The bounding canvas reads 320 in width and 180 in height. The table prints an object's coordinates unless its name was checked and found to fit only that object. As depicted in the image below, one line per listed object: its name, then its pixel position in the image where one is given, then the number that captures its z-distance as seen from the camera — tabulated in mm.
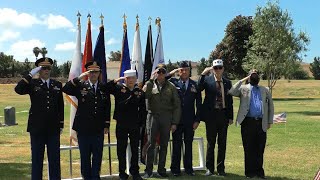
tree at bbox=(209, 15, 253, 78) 58562
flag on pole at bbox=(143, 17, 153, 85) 10114
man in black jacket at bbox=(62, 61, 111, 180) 7594
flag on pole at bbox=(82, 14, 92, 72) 9183
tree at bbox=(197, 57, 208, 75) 85412
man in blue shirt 8484
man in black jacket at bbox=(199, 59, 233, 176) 8656
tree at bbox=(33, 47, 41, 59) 108788
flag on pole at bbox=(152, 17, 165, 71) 10078
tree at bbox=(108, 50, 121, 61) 115462
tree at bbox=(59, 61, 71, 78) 84800
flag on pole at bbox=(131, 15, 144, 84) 9914
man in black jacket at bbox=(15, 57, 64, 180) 7262
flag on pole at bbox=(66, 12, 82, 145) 8906
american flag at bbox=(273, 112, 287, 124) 15164
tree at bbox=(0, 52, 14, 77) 85044
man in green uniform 8375
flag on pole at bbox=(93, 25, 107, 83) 9172
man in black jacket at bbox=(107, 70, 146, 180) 7969
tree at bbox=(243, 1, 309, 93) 34219
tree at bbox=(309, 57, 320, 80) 92375
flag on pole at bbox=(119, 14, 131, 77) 9656
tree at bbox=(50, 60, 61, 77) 82588
